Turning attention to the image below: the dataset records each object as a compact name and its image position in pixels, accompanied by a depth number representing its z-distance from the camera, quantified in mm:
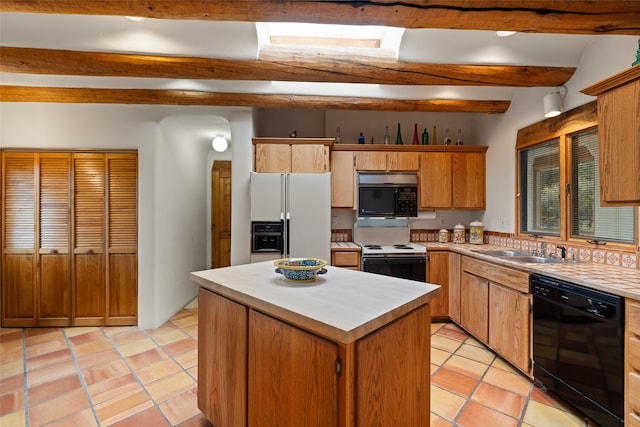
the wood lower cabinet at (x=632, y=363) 1487
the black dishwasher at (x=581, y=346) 1599
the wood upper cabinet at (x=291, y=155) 3324
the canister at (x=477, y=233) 3650
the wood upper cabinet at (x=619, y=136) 1583
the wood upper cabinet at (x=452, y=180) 3682
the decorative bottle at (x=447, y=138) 3893
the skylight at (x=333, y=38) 2381
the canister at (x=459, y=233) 3711
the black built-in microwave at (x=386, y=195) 3602
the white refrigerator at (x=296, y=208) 3049
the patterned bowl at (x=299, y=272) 1562
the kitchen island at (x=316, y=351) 1036
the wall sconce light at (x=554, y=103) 2574
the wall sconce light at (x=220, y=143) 3980
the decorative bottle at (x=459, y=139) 3840
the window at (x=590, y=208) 2141
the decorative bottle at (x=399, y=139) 3896
